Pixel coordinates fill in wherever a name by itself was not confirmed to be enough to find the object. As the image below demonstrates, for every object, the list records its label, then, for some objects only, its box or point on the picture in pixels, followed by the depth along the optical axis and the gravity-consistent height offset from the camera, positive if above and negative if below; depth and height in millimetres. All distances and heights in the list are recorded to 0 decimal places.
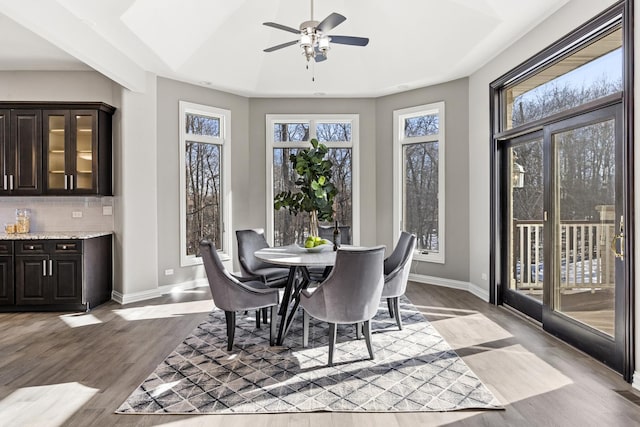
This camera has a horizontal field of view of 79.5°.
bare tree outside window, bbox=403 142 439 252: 5938 +276
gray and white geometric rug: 2465 -1221
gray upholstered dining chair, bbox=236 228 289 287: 4234 -599
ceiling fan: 3160 +1492
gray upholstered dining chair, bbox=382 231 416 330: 3649 -652
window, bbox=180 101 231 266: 5688 +519
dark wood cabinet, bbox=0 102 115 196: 4770 +808
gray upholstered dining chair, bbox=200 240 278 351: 3266 -710
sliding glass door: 3006 -191
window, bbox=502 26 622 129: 3041 +1194
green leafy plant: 5797 +366
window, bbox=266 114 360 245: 6430 +893
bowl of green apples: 3979 -354
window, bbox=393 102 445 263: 5828 +531
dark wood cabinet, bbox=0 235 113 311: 4551 -743
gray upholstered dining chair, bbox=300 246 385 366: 2891 -623
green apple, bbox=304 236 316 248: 4012 -331
